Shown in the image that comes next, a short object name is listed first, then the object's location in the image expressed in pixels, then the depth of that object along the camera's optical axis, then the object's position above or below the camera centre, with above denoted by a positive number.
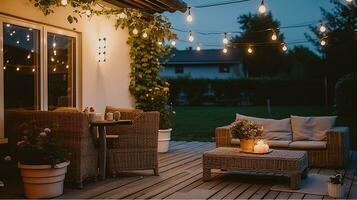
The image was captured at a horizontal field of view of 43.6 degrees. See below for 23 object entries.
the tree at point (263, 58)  36.12 +3.50
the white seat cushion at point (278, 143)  6.84 -0.66
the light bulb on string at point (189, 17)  7.86 +1.48
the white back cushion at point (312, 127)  6.91 -0.43
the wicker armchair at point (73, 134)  5.29 -0.38
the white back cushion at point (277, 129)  7.15 -0.46
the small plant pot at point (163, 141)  8.59 -0.76
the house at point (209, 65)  35.53 +2.94
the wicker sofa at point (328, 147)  6.50 -0.71
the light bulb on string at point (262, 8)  6.22 +1.30
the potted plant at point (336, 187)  4.67 -0.92
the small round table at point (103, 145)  5.71 -0.55
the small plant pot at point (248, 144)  5.64 -0.55
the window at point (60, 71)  6.77 +0.50
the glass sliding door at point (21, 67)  5.96 +0.50
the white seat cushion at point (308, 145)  6.62 -0.67
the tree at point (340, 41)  21.06 +2.82
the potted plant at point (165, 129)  8.59 -0.54
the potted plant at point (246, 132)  5.59 -0.40
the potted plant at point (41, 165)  4.80 -0.67
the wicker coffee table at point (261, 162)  5.16 -0.75
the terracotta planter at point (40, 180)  4.79 -0.83
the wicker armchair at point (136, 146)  5.91 -0.59
